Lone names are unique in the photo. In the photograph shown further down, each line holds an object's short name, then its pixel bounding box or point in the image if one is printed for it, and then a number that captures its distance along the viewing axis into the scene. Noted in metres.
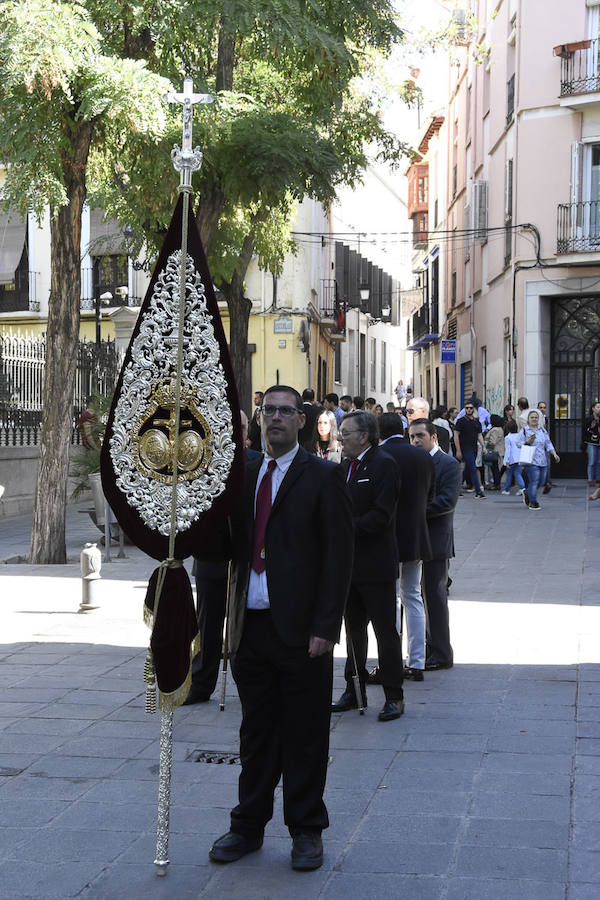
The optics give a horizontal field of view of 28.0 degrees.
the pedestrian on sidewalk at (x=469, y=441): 22.19
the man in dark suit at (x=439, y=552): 8.09
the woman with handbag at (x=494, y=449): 23.59
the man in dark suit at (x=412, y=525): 7.58
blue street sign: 33.53
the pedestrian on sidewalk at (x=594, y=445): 22.03
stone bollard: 10.02
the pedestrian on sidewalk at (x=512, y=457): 20.41
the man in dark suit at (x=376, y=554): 6.82
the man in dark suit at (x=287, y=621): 4.54
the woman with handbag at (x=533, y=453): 19.92
